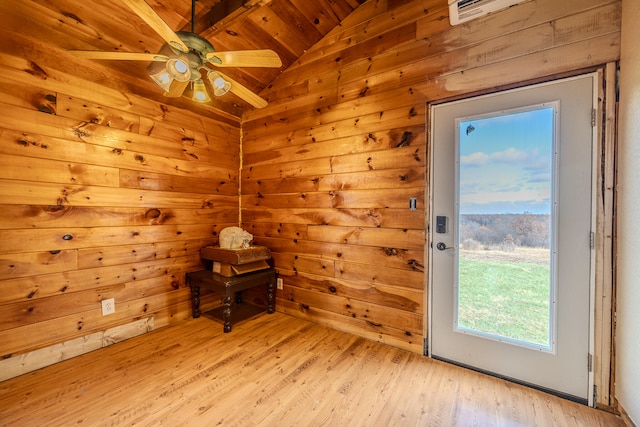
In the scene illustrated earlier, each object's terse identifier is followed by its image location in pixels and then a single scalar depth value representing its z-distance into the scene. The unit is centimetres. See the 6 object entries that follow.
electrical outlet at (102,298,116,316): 225
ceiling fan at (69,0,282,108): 149
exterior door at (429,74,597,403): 165
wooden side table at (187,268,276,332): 251
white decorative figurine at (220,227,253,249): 280
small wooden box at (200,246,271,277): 262
